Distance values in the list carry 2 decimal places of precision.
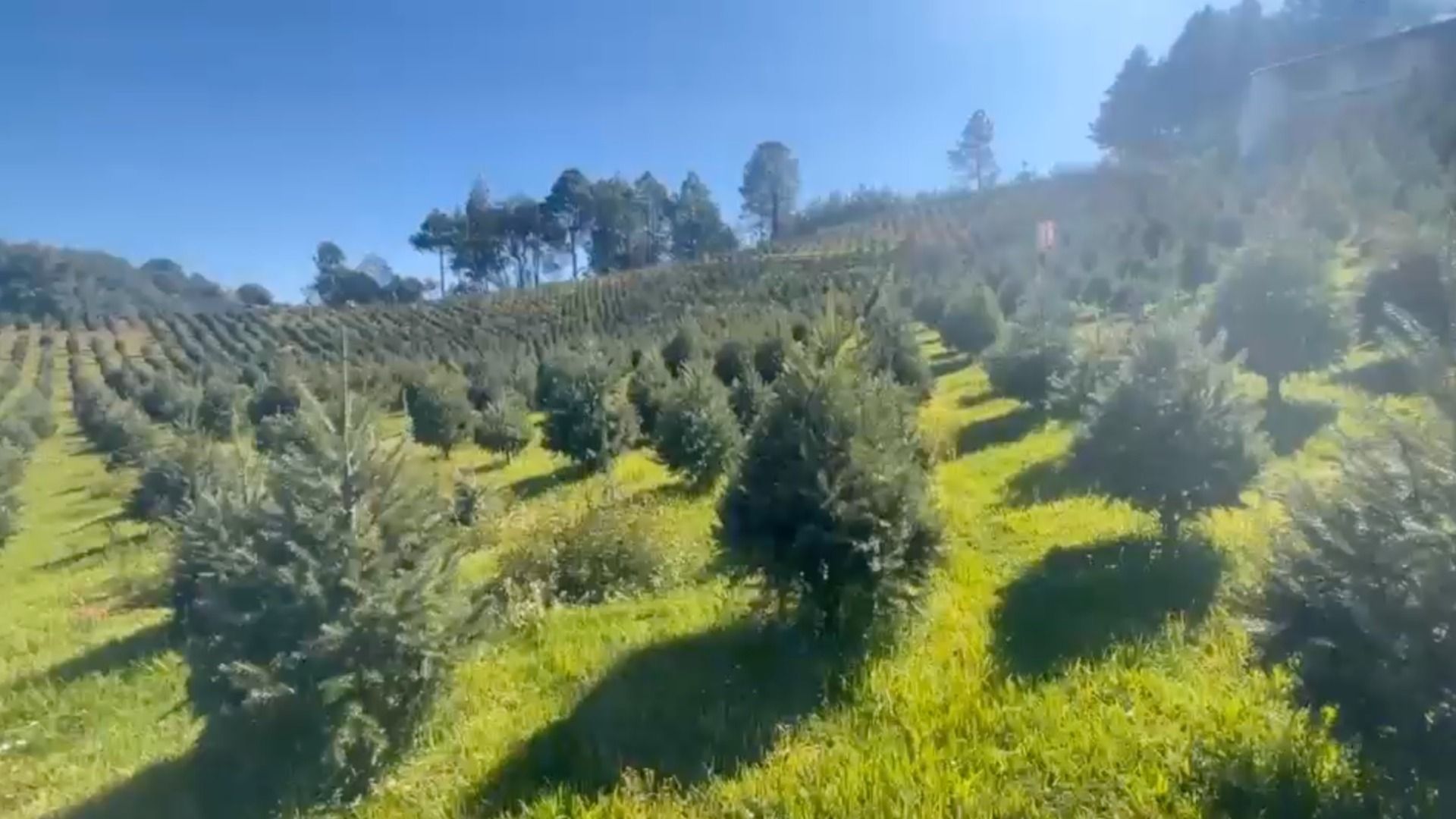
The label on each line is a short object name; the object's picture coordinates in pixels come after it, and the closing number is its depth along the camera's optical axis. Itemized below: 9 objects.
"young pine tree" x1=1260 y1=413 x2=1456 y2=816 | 4.21
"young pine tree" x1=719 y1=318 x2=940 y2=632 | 7.60
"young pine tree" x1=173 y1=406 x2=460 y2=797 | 6.02
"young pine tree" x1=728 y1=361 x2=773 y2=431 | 18.45
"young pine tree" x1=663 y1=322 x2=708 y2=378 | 35.06
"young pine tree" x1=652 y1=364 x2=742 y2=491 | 17.58
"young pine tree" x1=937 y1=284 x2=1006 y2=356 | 30.00
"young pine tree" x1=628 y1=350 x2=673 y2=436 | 24.03
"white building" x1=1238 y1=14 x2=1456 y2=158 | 49.66
